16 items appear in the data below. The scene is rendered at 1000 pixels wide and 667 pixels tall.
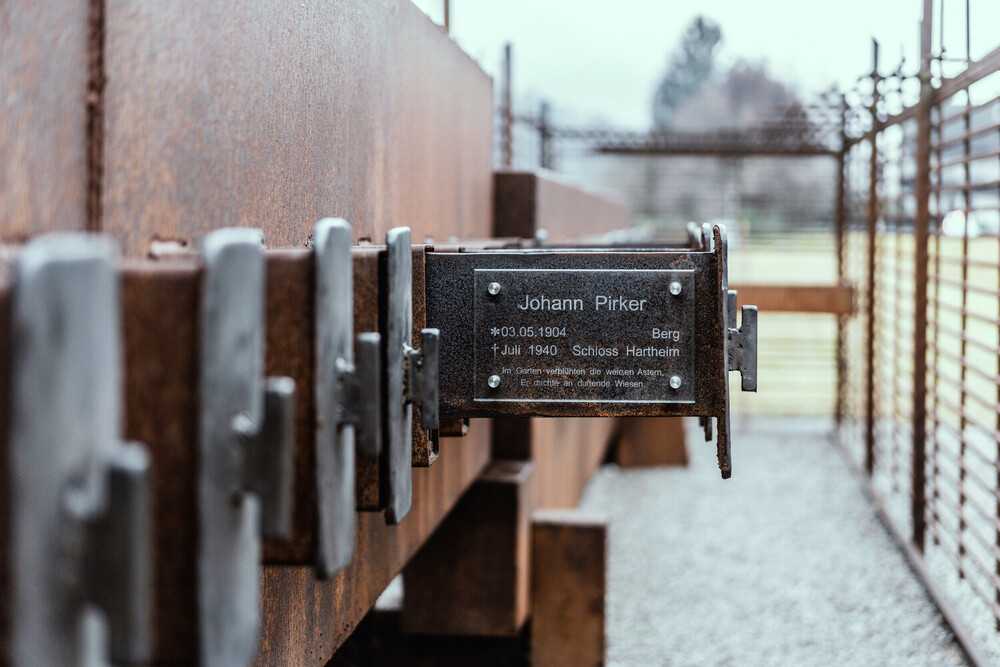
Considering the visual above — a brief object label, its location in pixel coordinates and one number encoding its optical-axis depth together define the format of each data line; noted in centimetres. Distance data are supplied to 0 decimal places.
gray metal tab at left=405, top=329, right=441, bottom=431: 149
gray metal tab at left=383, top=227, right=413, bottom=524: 150
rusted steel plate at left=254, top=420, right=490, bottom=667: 204
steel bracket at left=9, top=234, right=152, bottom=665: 84
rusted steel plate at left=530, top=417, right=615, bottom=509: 609
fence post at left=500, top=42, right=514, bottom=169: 912
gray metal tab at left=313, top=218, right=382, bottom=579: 131
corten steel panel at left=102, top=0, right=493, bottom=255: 157
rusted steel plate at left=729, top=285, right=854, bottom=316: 1105
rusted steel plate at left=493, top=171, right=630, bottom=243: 520
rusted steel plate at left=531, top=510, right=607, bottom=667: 481
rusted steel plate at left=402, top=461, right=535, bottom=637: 509
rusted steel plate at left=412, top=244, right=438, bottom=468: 199
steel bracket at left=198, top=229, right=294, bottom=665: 104
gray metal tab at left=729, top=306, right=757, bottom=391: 192
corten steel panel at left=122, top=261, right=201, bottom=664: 104
